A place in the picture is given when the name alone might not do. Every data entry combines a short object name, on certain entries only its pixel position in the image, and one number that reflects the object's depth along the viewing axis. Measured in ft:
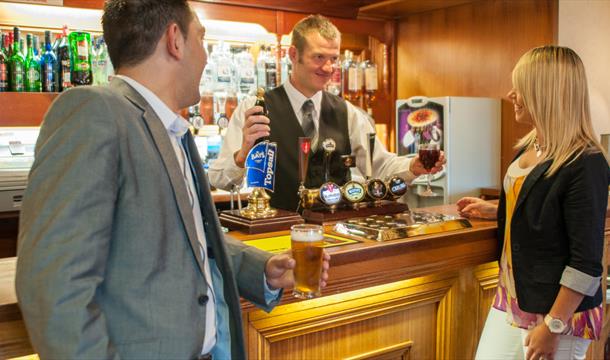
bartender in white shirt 9.05
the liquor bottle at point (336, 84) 16.08
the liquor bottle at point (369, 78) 17.06
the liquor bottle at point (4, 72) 12.50
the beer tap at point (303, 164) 7.54
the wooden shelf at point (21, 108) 12.30
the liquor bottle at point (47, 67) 12.94
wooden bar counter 6.31
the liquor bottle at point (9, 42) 12.77
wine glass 7.95
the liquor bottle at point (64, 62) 12.92
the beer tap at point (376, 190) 8.27
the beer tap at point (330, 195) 7.75
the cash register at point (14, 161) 12.14
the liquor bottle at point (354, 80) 16.62
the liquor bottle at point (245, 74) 14.90
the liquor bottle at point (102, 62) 13.33
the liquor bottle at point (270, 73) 15.07
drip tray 6.89
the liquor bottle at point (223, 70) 14.61
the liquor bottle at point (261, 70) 15.14
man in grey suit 3.30
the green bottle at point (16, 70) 12.61
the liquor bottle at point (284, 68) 15.57
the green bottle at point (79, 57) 12.99
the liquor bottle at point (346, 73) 16.61
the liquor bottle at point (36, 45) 12.91
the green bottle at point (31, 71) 12.78
